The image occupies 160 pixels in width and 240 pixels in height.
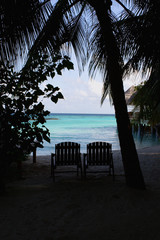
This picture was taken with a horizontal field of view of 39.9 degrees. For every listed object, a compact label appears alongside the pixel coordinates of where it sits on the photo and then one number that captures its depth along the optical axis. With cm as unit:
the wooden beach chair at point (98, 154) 566
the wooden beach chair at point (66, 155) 570
